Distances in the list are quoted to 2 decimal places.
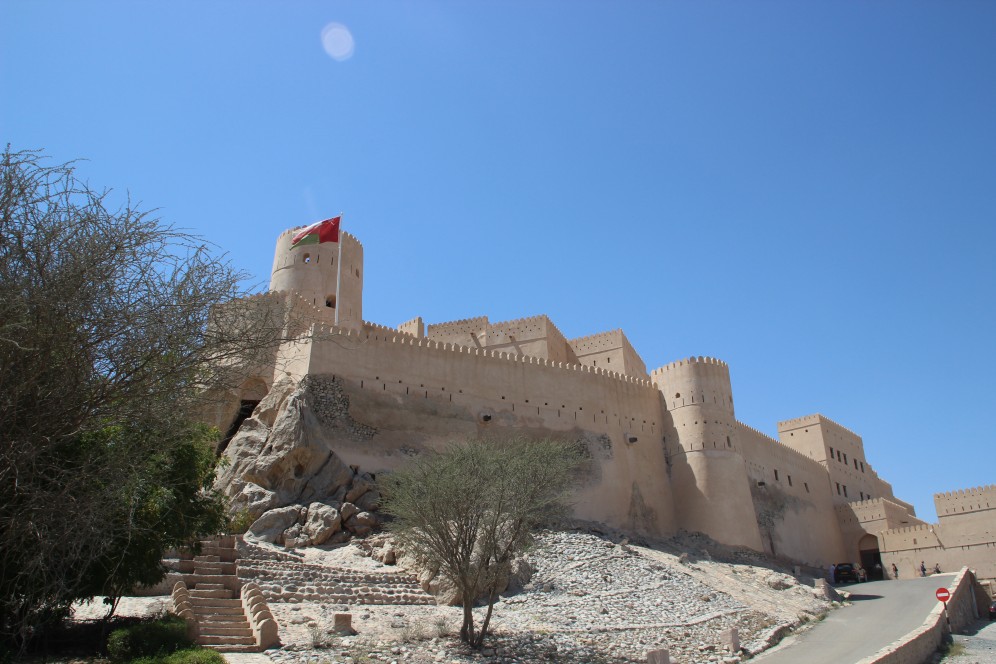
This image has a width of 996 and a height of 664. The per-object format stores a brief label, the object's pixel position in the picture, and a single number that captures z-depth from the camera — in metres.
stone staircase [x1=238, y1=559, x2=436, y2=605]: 15.12
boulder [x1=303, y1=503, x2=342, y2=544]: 18.70
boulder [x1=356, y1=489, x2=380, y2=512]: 20.34
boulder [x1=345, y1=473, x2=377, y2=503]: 20.40
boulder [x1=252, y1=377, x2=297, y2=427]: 22.48
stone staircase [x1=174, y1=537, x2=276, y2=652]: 12.14
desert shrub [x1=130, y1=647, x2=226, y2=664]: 10.08
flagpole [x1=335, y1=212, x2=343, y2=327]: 30.57
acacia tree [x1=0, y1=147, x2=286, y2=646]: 8.19
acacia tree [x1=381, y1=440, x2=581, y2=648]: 14.64
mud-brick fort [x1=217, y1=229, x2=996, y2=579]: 23.44
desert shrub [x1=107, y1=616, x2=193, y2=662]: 10.43
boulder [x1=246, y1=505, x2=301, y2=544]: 18.61
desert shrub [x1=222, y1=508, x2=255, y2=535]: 17.47
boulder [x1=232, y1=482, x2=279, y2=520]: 19.25
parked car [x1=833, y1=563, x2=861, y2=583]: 28.50
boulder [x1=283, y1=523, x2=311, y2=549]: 18.56
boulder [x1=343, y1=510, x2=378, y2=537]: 19.42
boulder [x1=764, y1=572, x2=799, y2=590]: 21.74
